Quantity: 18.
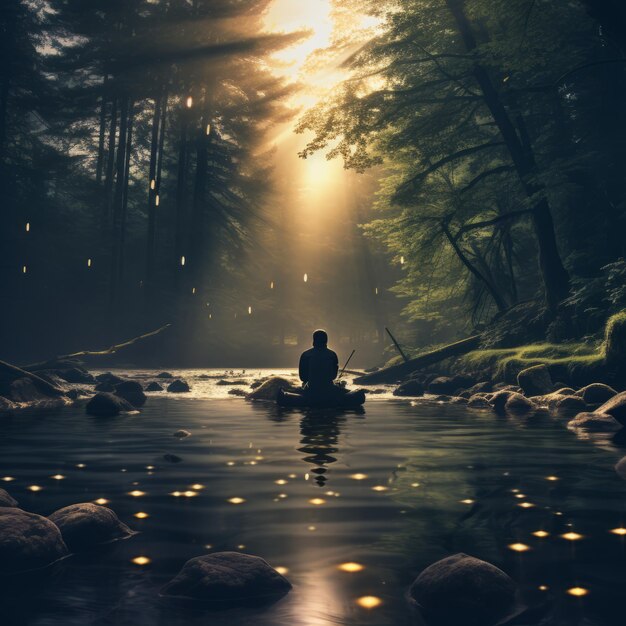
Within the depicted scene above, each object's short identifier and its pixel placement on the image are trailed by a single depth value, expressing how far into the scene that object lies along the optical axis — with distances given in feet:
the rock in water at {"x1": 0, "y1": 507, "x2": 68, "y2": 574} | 15.81
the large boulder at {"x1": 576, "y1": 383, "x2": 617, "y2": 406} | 55.06
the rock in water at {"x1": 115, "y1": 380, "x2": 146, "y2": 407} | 62.75
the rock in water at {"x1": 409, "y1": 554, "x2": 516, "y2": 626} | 13.39
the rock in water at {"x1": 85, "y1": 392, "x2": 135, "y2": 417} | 53.21
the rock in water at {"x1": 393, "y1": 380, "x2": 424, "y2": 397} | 77.41
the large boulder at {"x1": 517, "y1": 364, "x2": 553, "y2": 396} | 65.36
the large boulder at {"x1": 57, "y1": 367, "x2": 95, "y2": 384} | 91.82
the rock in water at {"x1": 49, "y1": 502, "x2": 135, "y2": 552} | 17.78
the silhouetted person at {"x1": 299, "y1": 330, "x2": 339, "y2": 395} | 54.95
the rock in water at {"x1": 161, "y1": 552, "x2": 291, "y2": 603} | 14.24
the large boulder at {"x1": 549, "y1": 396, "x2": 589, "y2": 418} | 54.08
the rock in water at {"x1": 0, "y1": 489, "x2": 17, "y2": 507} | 20.70
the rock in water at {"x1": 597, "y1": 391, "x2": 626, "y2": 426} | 41.03
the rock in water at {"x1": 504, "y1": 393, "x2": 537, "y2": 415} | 55.47
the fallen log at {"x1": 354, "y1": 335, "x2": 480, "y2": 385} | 93.15
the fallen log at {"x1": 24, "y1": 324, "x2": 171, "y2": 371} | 84.47
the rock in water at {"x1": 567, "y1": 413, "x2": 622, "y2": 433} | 41.88
